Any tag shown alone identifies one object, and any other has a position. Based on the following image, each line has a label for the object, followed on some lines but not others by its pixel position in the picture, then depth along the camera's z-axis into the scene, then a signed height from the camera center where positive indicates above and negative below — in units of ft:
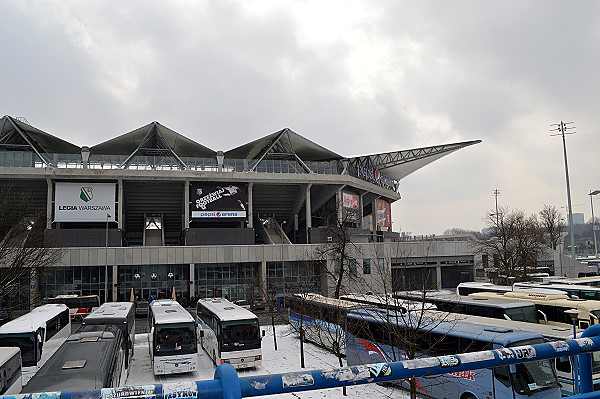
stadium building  142.72 +13.66
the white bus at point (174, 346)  58.13 -11.49
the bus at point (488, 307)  63.77 -8.77
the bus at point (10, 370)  37.99 -9.57
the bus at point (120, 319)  62.13 -8.59
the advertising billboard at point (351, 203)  172.35 +16.72
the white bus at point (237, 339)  60.64 -11.31
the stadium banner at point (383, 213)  207.82 +15.40
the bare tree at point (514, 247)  131.13 -1.33
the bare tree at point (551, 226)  214.69 +7.80
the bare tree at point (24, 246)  78.59 +2.68
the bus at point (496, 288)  85.35 -8.70
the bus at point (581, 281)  110.11 -9.26
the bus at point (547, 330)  43.47 -8.97
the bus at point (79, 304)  112.06 -11.48
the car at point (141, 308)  119.85 -13.98
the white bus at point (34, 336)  53.88 -9.58
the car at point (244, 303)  127.03 -14.30
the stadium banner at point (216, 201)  156.56 +16.91
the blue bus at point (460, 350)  38.60 -10.38
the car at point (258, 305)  127.75 -14.90
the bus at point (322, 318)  61.31 -9.85
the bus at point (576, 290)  90.48 -9.35
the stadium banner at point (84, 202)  146.61 +16.82
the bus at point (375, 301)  48.25 -7.67
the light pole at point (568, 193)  145.69 +14.86
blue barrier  6.79 -2.03
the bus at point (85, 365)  32.52 -8.45
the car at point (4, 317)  106.26 -13.21
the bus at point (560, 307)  63.16 -9.08
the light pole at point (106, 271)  132.65 -4.40
